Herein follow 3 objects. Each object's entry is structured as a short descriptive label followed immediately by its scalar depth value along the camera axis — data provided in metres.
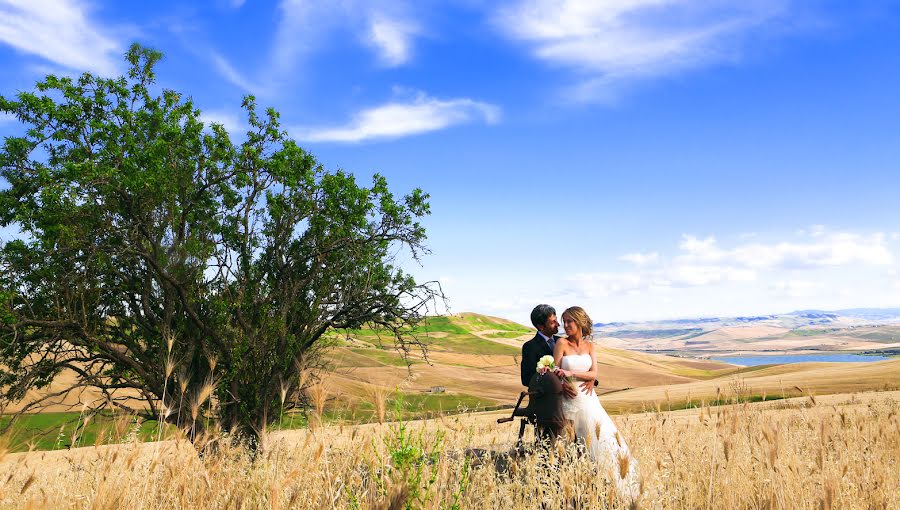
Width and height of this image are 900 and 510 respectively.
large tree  12.93
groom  8.34
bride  6.38
